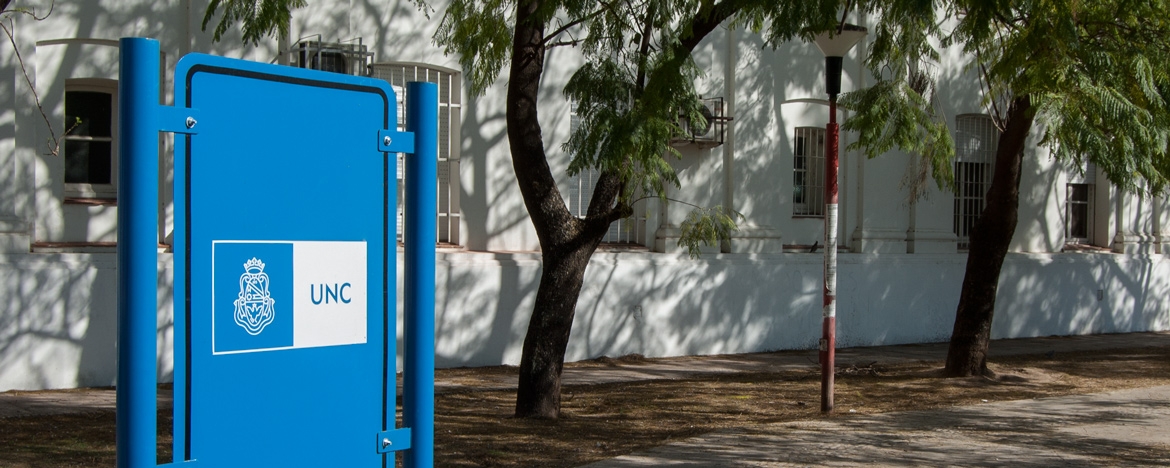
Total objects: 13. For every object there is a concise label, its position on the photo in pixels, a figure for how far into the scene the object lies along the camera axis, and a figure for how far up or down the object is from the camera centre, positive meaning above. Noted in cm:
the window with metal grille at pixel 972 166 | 1830 +88
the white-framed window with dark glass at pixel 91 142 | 1171 +76
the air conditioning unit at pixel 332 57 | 1221 +178
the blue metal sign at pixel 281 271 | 336 -19
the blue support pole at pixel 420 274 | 399 -21
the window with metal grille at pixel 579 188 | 1462 +37
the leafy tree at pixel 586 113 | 880 +85
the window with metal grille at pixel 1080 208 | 2038 +21
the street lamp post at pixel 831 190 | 1006 +25
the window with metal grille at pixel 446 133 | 1341 +102
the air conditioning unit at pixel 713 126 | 1513 +126
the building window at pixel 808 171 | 1698 +72
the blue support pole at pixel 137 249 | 322 -11
